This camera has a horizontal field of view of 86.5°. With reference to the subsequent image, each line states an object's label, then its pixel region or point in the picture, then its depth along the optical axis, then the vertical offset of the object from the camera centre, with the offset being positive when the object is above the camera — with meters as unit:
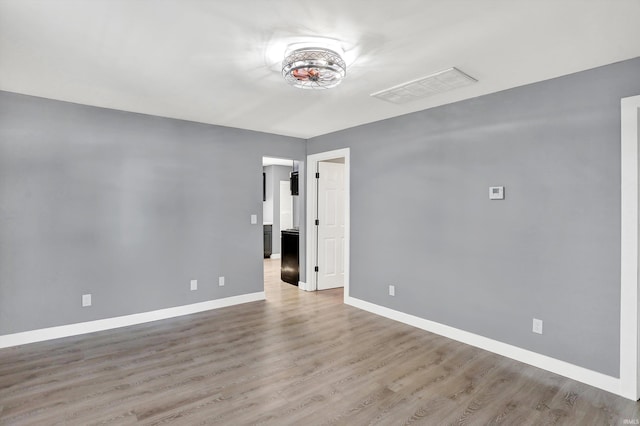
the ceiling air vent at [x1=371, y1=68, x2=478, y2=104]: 2.83 +1.13
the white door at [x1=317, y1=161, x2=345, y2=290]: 5.59 -0.23
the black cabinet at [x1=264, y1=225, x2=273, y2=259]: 8.76 -0.71
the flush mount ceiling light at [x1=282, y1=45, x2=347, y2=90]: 2.32 +1.02
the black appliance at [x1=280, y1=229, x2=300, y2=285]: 5.85 -0.81
